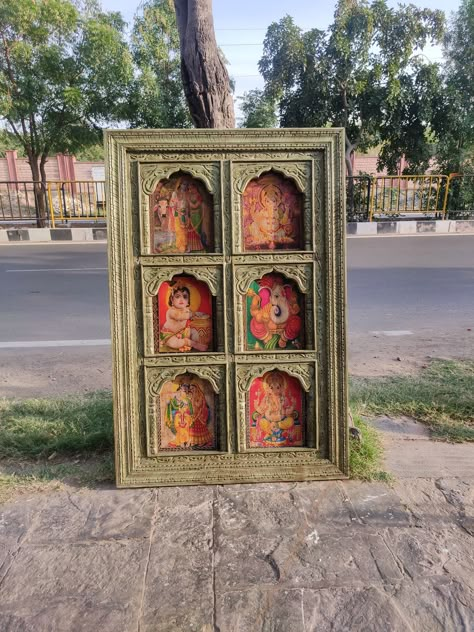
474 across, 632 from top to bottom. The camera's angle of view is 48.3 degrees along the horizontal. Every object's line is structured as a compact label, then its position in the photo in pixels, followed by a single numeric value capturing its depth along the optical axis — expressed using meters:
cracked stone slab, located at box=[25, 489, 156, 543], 2.10
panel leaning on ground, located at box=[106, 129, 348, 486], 2.34
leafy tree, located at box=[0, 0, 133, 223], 14.12
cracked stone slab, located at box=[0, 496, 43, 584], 1.98
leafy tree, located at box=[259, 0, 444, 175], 15.29
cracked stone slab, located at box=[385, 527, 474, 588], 1.86
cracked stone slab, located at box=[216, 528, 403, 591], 1.82
